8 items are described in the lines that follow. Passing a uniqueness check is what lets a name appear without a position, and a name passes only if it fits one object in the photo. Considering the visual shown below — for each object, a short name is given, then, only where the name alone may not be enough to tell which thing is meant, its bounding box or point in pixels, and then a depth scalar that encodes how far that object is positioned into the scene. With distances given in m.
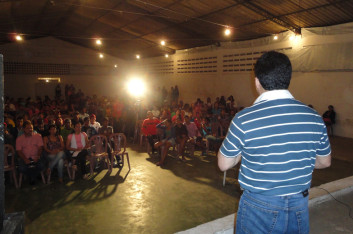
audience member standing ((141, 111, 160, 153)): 6.79
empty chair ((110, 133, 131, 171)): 5.60
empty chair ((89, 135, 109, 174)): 5.34
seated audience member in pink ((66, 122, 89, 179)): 5.11
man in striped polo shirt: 1.27
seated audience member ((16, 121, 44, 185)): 4.64
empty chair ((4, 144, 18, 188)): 4.52
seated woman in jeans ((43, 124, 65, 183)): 4.86
